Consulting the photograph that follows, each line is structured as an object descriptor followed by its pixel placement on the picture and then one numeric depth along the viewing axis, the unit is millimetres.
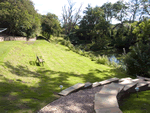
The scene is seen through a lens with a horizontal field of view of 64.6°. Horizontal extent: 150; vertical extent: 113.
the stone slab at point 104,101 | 2852
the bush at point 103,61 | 13266
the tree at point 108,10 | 43556
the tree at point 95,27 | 28609
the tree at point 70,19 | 33750
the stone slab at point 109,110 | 2595
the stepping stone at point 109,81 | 5807
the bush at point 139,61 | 8234
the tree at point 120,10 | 40325
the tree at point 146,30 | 14916
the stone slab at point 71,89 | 4545
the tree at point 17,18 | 16359
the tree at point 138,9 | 35219
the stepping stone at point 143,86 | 5191
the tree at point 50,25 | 23625
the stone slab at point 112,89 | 3702
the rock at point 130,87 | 4417
